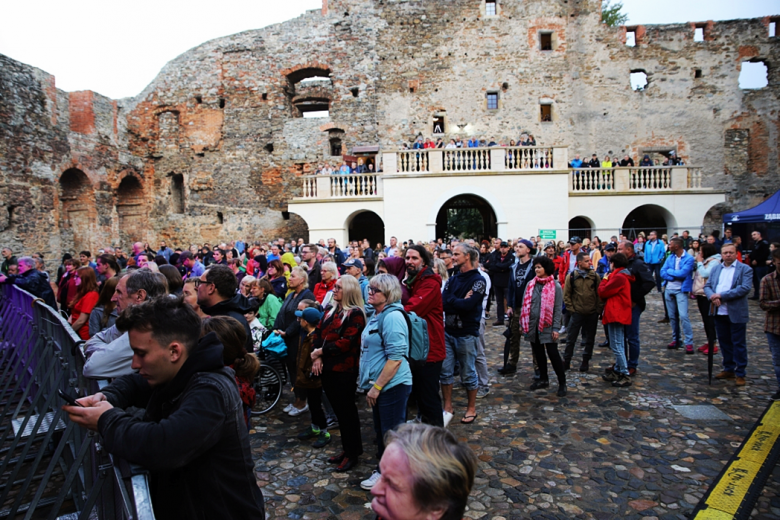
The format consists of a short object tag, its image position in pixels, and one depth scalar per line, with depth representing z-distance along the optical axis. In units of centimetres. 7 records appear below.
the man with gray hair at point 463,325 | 504
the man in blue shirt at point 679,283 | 743
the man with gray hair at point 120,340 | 257
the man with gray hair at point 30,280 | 757
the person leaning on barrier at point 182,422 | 171
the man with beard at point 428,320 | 436
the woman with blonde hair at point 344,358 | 410
